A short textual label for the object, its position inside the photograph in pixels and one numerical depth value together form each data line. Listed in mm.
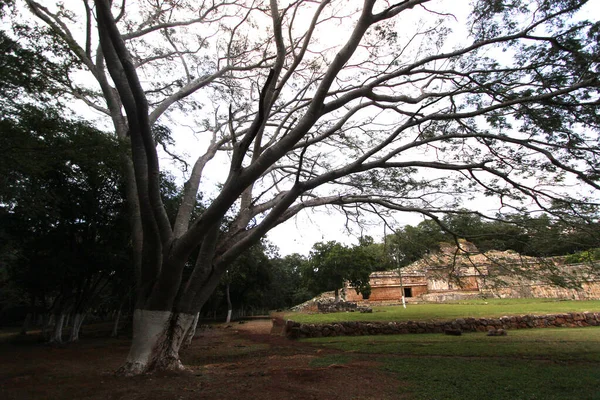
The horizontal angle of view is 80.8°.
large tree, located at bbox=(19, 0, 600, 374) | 5402
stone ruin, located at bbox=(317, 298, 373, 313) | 26456
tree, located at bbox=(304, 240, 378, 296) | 31203
